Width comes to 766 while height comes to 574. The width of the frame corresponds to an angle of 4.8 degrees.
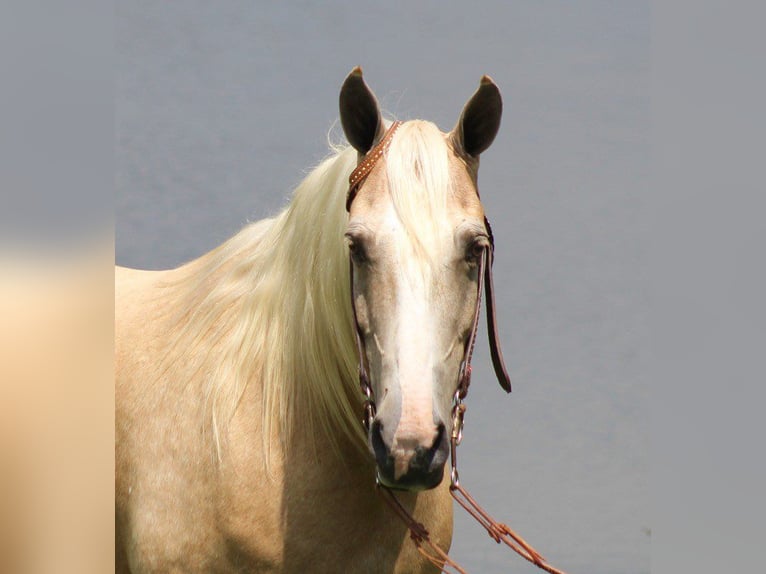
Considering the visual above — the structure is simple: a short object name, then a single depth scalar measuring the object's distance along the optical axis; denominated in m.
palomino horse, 13.78
